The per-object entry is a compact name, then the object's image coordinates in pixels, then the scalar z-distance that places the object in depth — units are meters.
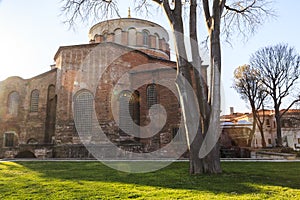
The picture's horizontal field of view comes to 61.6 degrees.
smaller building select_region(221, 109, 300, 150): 41.41
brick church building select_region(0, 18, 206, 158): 19.81
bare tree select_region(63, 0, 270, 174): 8.27
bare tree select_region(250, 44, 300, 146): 25.39
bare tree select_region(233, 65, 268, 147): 26.14
